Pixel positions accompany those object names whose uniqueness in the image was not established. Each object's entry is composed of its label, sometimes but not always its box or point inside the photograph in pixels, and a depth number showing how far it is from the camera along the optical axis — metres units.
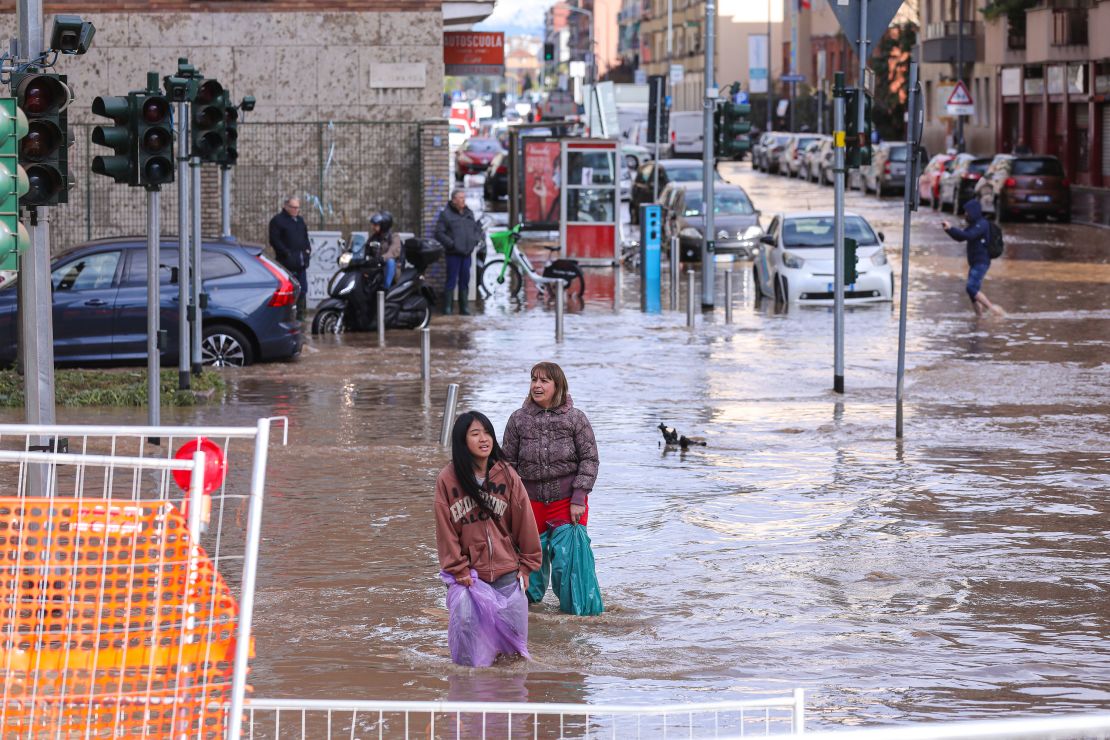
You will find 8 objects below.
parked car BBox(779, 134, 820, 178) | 70.25
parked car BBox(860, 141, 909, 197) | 58.19
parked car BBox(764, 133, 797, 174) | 75.19
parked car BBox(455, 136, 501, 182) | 69.62
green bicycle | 28.56
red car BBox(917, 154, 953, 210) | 53.81
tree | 77.62
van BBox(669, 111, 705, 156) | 75.81
